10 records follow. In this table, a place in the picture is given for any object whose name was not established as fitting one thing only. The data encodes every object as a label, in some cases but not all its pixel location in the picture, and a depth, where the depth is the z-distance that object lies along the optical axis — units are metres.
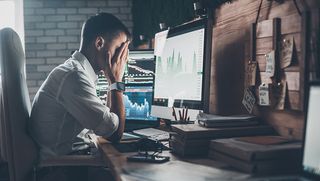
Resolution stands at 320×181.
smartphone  1.25
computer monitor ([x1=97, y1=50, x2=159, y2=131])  2.30
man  1.77
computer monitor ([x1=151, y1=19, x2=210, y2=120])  1.67
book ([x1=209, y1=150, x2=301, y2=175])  1.04
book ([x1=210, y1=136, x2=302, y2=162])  1.05
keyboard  1.89
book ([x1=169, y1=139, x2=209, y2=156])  1.32
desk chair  1.64
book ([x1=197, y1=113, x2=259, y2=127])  1.36
